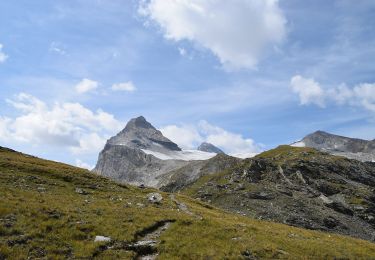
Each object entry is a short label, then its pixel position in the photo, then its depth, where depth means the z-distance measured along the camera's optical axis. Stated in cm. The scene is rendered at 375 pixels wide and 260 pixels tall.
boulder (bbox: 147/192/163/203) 5547
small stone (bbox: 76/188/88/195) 5294
